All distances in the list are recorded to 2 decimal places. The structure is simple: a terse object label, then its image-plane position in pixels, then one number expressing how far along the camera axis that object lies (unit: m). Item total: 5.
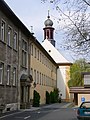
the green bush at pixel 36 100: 20.61
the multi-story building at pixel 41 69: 21.88
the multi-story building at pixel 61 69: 39.36
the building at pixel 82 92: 22.48
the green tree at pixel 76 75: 34.96
